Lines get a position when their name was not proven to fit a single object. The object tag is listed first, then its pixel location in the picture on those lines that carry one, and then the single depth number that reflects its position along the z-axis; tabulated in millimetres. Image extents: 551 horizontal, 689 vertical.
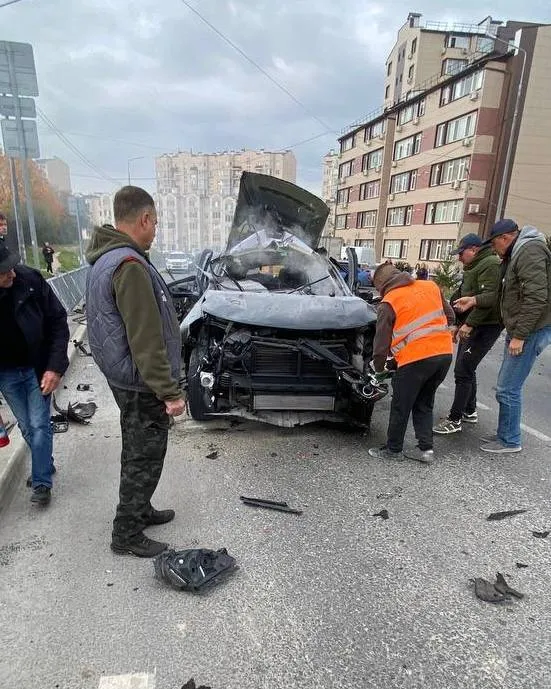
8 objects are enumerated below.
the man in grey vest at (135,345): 2225
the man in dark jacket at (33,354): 2760
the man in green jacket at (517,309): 3551
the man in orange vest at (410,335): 3543
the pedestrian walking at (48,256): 18859
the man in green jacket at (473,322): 4152
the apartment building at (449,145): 26359
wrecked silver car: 3846
